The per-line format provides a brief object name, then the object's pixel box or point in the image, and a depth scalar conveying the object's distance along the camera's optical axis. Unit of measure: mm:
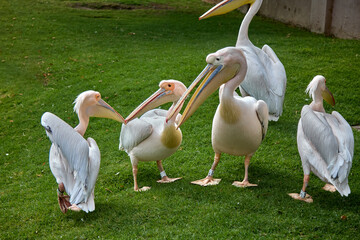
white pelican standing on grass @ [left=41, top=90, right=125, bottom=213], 3711
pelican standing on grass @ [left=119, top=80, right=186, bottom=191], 4352
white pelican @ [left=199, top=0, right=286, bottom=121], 5445
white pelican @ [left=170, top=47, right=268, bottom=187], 3865
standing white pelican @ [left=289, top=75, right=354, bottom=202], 3660
